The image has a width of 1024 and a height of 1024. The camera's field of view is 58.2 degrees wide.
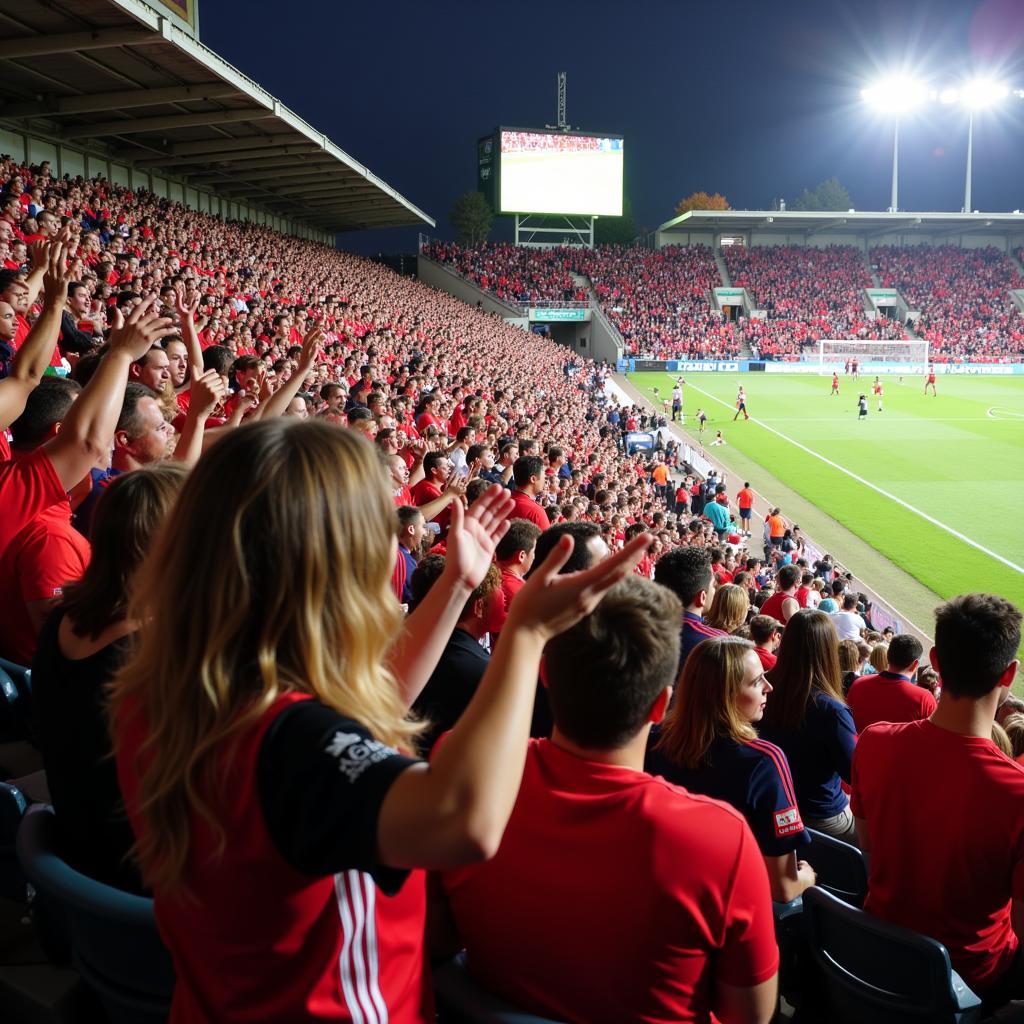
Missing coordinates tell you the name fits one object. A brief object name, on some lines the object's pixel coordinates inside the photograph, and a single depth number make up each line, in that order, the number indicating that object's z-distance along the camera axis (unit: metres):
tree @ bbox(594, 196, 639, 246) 87.44
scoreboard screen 62.72
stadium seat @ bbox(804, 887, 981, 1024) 2.69
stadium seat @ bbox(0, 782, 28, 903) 2.90
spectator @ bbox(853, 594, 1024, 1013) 2.96
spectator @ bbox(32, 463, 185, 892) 2.19
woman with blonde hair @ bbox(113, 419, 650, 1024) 1.36
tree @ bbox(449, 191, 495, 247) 81.50
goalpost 60.34
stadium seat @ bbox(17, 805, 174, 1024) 1.96
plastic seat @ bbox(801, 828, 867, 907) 3.64
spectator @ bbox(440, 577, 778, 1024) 1.83
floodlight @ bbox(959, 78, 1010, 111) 62.53
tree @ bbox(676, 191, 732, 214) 108.00
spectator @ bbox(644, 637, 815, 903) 3.23
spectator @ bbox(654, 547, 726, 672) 5.54
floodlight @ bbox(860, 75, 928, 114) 63.72
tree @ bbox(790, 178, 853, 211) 120.75
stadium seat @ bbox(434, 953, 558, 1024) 1.79
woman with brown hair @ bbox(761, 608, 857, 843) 4.45
